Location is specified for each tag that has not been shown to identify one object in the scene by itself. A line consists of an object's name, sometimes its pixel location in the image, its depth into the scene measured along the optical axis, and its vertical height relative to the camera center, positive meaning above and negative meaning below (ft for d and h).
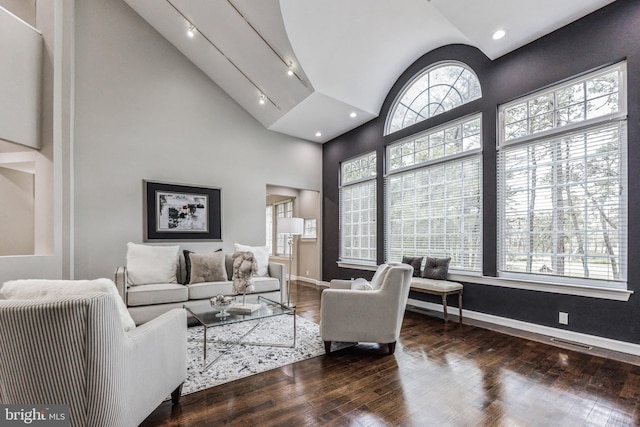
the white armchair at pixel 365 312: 9.22 -3.03
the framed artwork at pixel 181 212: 15.57 +0.26
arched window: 14.12 +6.33
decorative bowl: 9.45 -2.80
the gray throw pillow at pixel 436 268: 13.99 -2.58
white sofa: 11.75 -3.32
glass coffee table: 8.74 -3.19
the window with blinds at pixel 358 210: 19.19 +0.37
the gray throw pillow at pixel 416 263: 15.01 -2.45
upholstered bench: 12.71 -3.21
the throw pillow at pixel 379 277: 9.94 -2.12
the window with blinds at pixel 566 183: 9.73 +1.13
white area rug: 7.94 -4.39
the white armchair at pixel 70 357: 4.05 -2.02
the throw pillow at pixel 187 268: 14.37 -2.53
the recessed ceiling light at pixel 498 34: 11.15 +6.89
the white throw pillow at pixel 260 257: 15.67 -2.20
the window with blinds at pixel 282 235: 25.85 -1.69
